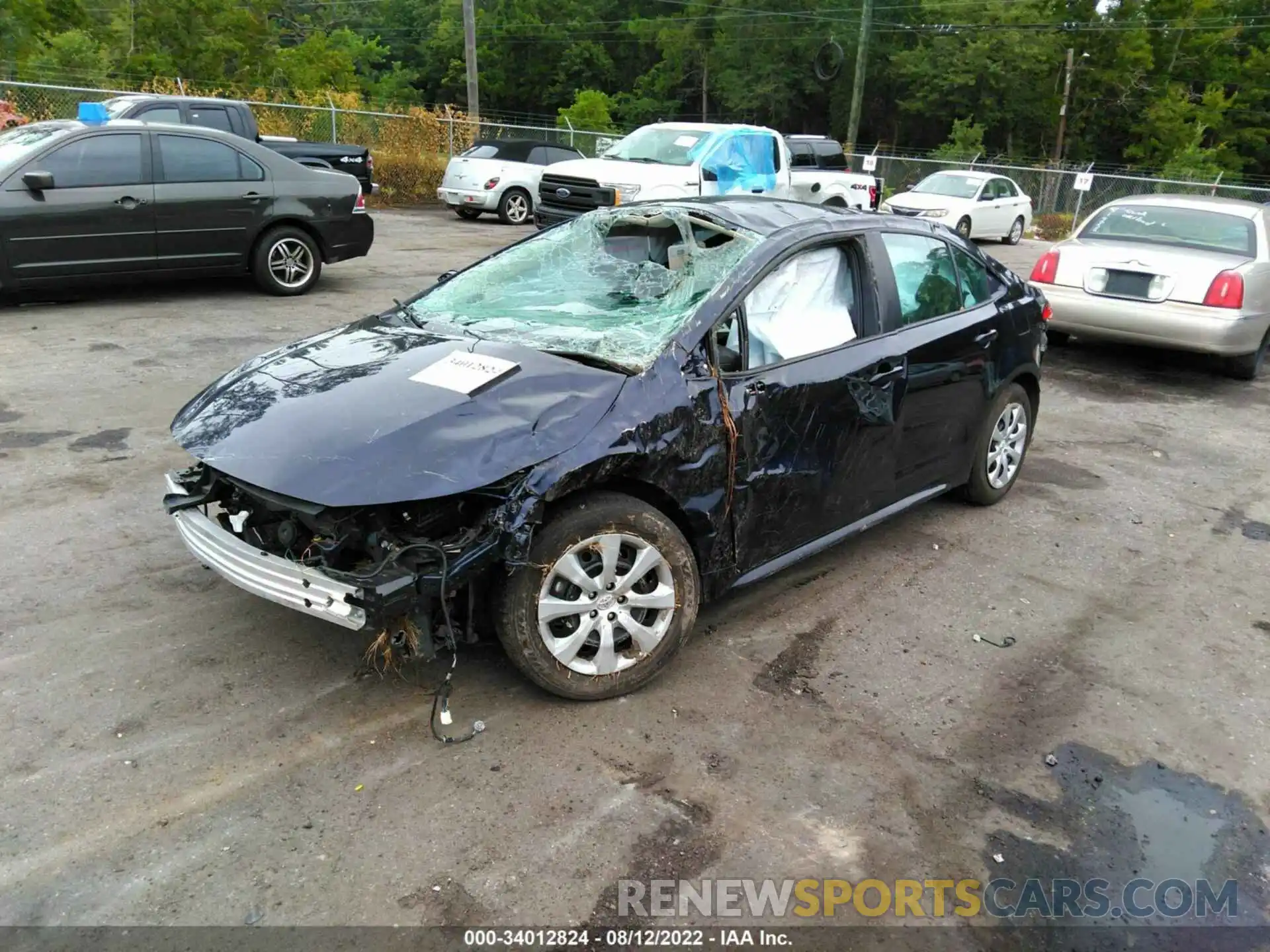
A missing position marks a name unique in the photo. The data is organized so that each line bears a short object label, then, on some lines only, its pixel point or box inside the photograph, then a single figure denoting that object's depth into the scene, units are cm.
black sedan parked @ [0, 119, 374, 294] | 808
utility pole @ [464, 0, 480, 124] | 2409
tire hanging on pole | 3837
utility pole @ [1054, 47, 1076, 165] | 4656
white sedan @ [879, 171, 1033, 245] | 1977
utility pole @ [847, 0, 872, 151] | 3369
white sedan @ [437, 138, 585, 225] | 1786
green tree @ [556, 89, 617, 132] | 4640
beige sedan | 799
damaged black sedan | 305
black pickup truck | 1313
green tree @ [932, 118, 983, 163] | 4797
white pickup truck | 1257
